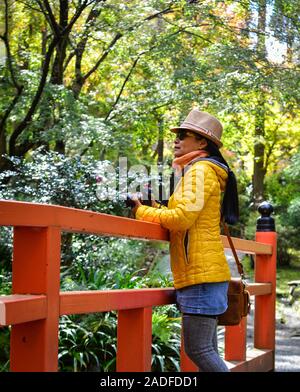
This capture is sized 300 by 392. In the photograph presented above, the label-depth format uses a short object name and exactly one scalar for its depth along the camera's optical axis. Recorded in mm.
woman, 2961
